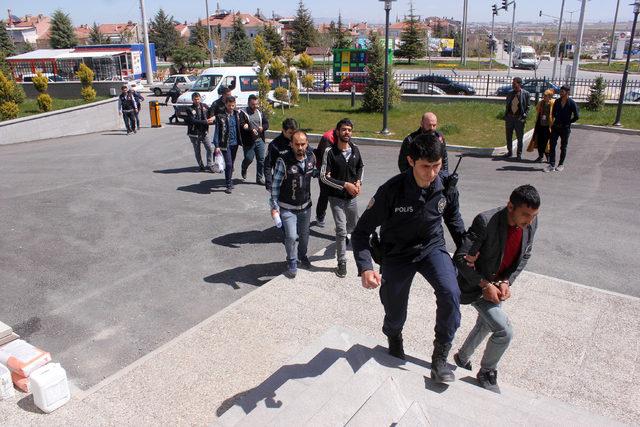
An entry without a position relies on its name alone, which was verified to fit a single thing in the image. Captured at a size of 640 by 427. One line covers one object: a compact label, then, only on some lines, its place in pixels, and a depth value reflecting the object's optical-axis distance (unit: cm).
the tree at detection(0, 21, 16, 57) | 6169
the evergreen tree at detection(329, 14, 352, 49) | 5859
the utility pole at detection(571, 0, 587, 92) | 2398
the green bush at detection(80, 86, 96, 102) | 2394
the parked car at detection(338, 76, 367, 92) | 3061
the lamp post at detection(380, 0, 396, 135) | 1584
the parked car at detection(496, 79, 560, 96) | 2456
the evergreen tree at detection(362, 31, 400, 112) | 2058
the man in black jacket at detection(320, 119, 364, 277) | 643
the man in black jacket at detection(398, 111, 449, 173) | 625
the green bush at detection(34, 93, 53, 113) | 2069
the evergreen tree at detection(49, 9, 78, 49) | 7194
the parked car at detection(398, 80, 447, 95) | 2684
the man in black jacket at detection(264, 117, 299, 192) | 714
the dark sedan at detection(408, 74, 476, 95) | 2811
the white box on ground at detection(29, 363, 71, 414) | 414
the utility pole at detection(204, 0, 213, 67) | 4526
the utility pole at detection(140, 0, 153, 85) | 3556
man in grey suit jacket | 373
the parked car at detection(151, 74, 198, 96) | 3480
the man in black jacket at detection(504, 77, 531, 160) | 1249
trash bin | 2069
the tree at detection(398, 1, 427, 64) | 6169
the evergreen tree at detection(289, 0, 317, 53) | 7494
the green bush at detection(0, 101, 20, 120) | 1881
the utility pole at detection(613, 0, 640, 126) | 1622
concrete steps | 359
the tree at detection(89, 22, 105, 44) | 7100
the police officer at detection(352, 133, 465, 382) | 378
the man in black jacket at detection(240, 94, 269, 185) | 1083
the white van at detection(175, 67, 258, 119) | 2265
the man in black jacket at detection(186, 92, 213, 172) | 1177
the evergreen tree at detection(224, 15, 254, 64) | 5412
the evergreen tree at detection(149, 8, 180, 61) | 7175
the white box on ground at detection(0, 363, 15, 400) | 434
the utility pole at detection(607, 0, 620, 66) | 5328
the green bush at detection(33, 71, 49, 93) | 2298
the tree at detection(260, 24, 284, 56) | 6469
